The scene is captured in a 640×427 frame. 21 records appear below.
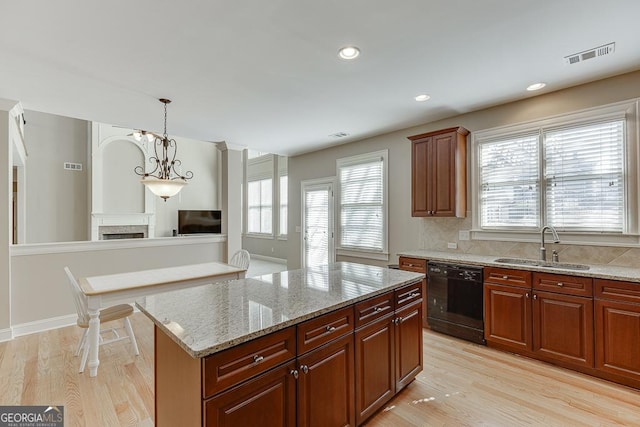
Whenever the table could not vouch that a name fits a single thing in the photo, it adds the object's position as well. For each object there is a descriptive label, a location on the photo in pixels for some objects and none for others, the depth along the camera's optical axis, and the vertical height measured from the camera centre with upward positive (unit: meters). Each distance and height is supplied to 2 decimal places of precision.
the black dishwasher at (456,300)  3.24 -0.96
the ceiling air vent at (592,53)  2.41 +1.32
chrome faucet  3.15 -0.26
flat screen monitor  8.42 -0.17
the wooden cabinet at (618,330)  2.38 -0.93
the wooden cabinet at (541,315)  2.62 -0.94
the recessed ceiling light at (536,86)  3.08 +1.32
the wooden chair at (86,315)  2.63 -0.93
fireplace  7.34 -0.38
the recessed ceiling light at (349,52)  2.39 +1.31
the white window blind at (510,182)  3.43 +0.38
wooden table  2.59 -0.63
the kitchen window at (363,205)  4.90 +0.16
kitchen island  1.28 -0.68
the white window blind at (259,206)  9.42 +0.31
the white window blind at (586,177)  2.94 +0.38
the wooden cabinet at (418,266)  3.68 -0.64
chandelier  3.30 +0.36
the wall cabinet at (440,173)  3.73 +0.54
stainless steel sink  2.97 -0.50
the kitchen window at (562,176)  2.91 +0.41
